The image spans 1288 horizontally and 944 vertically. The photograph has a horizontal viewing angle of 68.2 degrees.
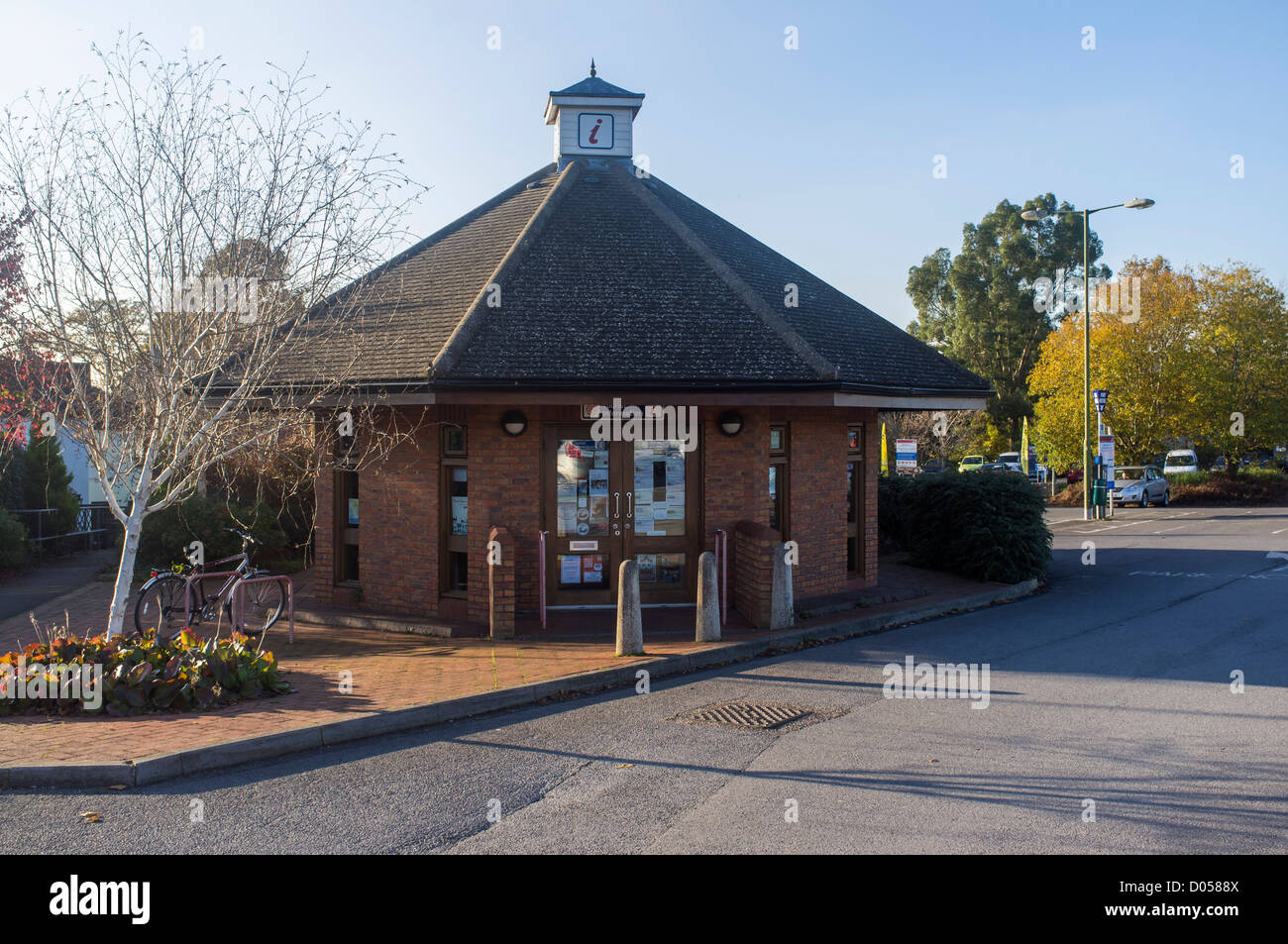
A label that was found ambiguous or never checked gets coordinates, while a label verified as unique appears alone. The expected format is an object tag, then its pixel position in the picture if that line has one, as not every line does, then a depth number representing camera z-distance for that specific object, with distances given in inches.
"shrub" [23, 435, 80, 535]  783.6
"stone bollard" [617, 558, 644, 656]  368.8
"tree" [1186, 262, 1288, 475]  1497.3
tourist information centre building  434.6
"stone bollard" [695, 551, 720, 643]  388.8
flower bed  290.8
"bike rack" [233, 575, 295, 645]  395.0
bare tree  325.7
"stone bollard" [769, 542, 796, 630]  417.1
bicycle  407.2
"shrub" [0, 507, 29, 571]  641.6
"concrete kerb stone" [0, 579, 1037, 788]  234.2
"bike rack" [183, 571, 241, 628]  404.8
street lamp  1016.2
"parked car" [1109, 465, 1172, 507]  1418.6
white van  1619.1
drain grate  284.7
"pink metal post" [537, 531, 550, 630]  426.3
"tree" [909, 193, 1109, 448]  2169.0
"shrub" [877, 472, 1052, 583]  581.3
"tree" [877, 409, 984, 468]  1608.0
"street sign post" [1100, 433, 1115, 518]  1130.7
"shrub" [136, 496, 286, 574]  613.3
